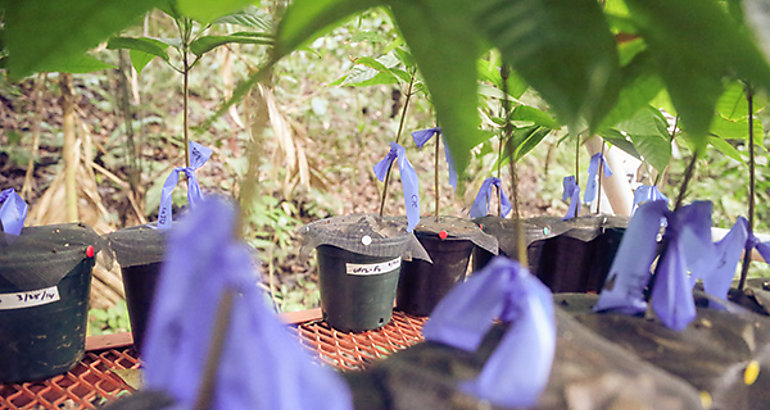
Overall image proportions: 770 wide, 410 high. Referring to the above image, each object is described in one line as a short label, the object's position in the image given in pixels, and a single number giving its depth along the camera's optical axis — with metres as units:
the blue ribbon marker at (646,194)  0.73
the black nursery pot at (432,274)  0.97
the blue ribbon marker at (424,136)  0.92
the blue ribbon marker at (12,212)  0.68
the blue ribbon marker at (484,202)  1.03
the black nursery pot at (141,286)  0.78
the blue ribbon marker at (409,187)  0.85
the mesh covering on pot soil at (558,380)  0.24
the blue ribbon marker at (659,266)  0.32
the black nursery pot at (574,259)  0.99
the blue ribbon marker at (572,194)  1.00
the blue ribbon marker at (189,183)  0.73
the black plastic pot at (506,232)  0.93
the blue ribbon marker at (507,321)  0.22
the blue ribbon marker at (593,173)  0.95
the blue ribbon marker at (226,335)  0.17
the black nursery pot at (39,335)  0.64
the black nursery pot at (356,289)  0.86
